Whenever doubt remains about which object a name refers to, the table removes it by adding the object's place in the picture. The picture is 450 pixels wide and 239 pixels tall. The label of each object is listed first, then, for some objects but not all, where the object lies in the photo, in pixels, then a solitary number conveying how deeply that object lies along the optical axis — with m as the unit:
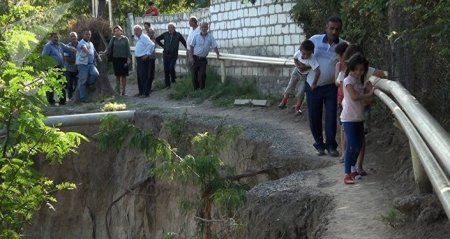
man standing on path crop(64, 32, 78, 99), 23.00
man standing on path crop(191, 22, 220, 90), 22.39
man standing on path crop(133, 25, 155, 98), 23.67
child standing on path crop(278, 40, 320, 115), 13.29
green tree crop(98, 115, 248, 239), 12.23
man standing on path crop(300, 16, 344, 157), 13.16
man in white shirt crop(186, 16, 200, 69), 22.77
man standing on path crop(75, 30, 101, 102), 22.88
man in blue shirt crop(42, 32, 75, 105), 21.94
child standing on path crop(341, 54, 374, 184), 11.28
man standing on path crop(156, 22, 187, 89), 24.14
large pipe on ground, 19.48
